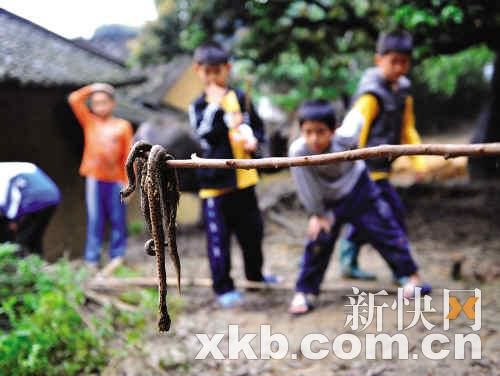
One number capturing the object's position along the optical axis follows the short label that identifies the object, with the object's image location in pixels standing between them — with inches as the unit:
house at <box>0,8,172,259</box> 144.9
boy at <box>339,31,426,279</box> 134.6
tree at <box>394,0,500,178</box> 154.8
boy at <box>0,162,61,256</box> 119.1
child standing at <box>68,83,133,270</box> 187.8
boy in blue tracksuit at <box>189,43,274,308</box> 137.7
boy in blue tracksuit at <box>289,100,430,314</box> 123.7
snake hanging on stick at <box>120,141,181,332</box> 62.4
